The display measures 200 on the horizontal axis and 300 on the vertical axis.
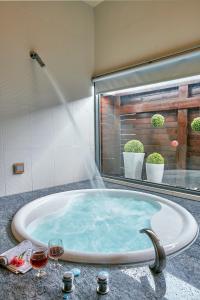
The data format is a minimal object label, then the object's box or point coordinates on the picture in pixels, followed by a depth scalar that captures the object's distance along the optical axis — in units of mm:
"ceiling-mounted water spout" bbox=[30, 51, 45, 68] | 2582
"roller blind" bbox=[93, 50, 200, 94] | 2238
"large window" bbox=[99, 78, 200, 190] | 2590
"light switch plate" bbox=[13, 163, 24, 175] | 2533
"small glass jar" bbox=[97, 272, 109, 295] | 962
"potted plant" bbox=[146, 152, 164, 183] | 2791
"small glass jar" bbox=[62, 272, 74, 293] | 969
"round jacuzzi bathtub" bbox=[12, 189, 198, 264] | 1310
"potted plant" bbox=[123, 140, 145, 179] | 3057
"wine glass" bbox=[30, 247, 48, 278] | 1057
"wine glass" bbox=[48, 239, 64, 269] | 1160
